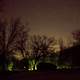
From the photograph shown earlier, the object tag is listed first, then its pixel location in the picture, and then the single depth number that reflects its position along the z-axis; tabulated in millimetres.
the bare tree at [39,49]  43719
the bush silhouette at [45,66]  33353
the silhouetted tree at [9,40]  36562
